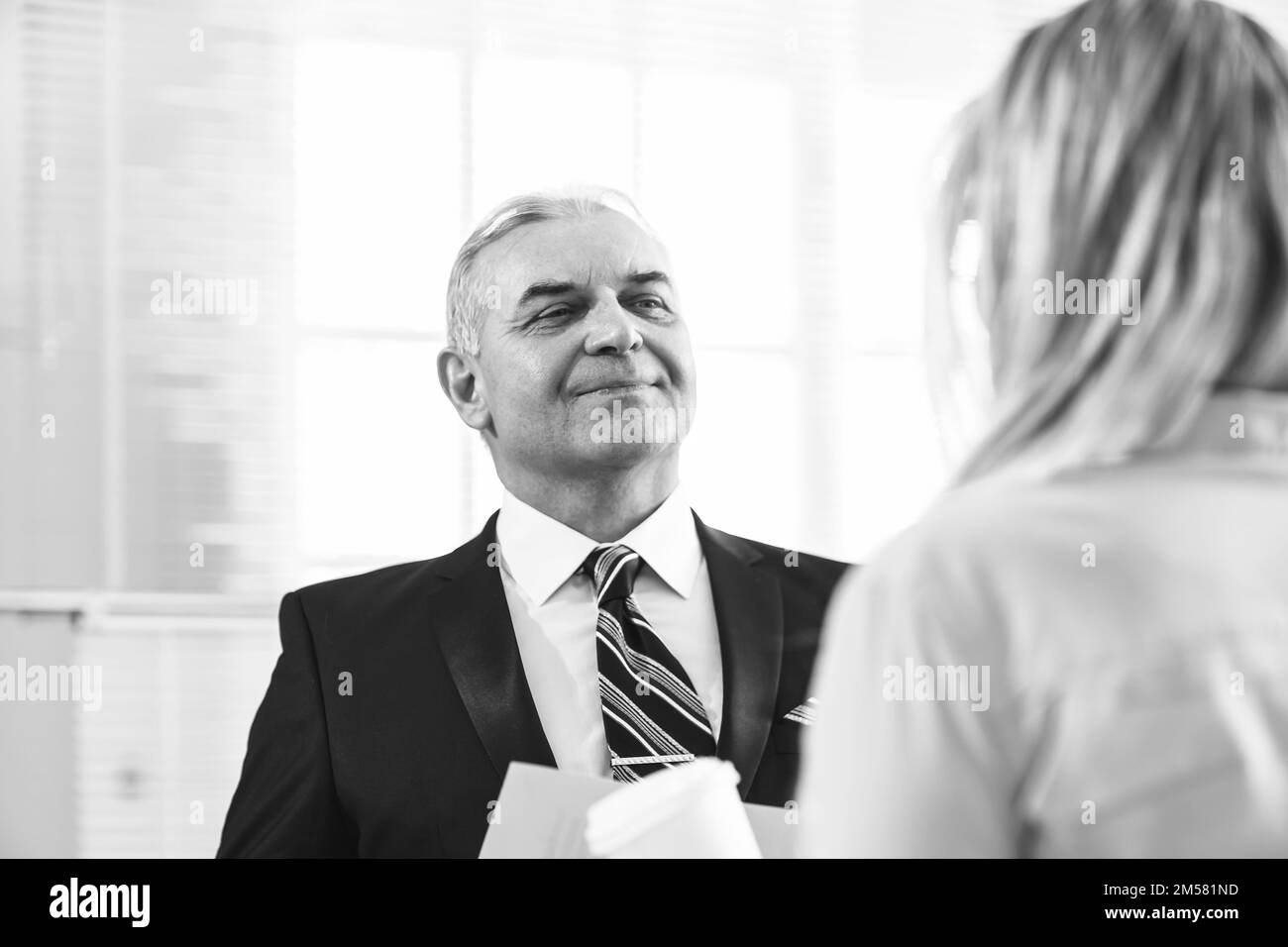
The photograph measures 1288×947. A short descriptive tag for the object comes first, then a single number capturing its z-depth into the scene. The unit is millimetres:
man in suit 1624
